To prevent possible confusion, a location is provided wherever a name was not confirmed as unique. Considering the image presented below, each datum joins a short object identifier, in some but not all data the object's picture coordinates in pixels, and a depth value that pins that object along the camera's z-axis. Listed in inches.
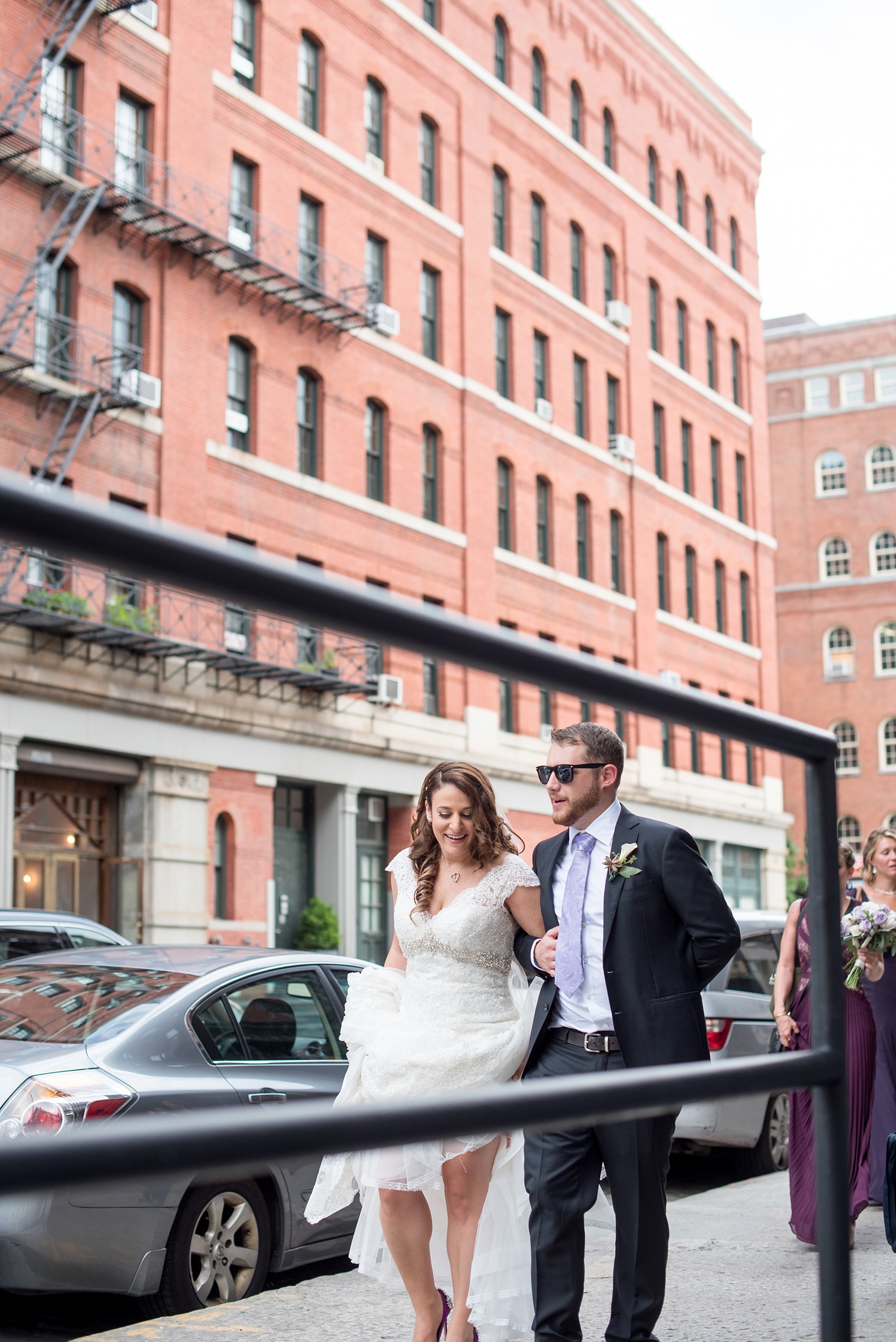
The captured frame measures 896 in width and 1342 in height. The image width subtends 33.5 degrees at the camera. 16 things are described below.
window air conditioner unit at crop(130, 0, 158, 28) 957.8
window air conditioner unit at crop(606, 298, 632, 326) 1481.3
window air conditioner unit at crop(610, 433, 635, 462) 1459.2
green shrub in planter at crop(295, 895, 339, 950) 1033.5
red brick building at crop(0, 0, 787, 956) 887.1
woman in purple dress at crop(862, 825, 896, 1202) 281.7
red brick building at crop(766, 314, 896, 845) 2277.3
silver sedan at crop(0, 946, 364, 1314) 209.8
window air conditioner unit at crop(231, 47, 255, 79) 1047.6
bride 182.9
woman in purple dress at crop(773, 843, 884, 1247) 264.8
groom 165.0
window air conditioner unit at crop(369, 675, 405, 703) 1093.1
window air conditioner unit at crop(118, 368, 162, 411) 906.1
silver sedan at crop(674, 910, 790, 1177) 384.2
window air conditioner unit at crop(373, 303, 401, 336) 1120.8
